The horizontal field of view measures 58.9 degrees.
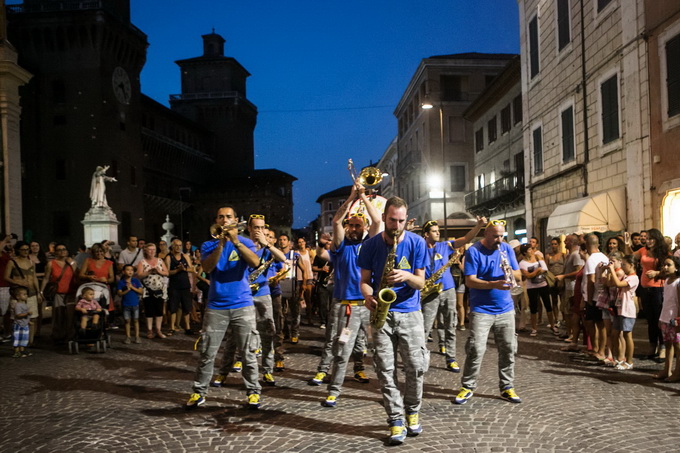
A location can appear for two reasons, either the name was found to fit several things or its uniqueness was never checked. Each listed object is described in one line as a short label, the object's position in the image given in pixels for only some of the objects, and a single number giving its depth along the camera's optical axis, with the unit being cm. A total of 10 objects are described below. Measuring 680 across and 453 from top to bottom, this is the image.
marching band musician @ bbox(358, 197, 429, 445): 481
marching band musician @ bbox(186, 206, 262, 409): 585
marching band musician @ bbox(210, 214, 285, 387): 700
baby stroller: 971
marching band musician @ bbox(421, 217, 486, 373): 770
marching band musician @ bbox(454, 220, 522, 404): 611
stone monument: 2362
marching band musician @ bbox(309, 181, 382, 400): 608
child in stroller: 977
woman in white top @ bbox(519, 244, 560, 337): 1114
